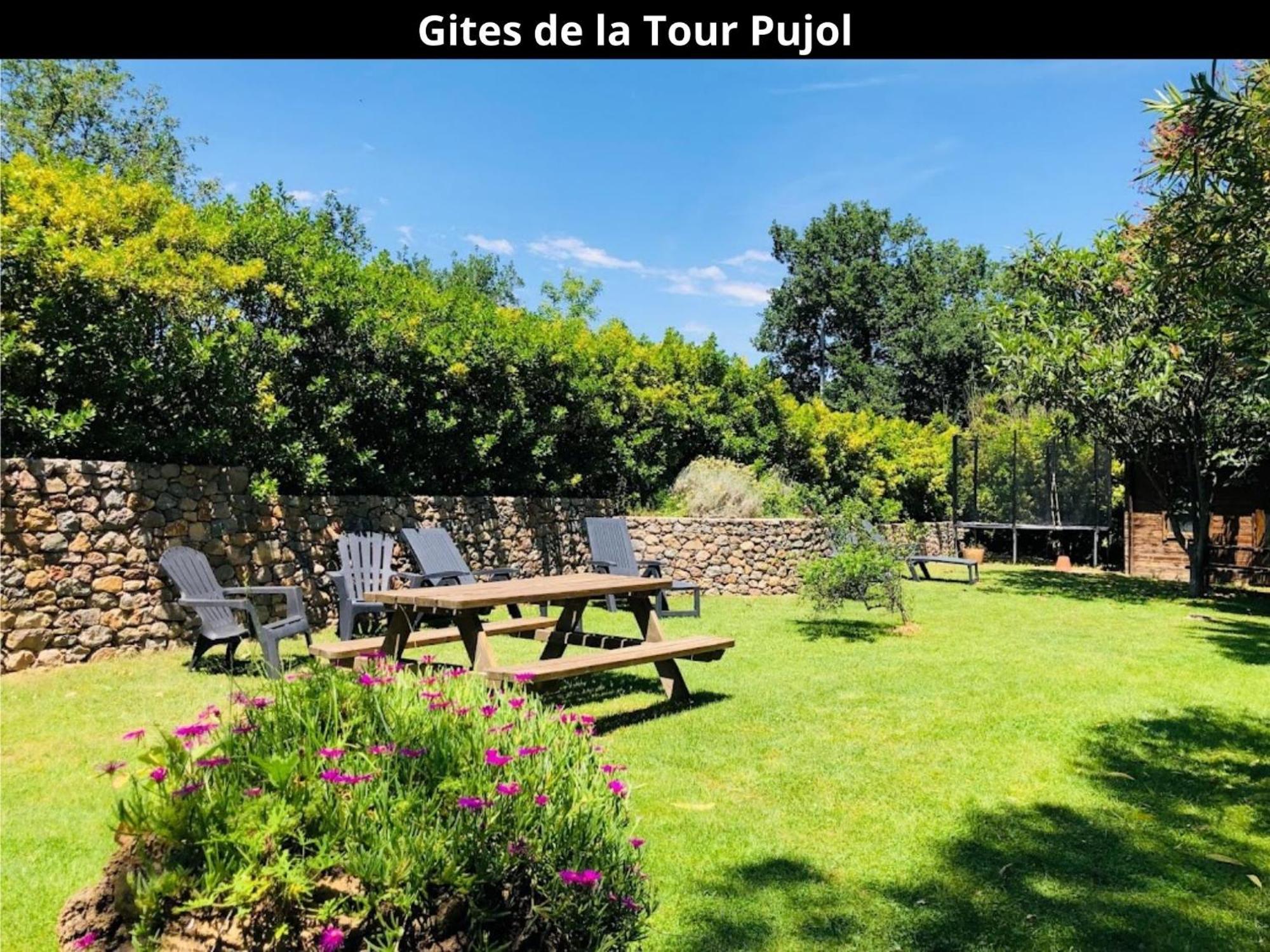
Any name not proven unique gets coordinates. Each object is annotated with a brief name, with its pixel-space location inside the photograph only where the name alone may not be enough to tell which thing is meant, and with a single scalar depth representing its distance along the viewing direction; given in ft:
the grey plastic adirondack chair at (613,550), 32.96
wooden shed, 46.98
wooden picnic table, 15.46
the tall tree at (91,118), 61.52
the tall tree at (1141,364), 37.76
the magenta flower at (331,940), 4.96
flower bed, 5.20
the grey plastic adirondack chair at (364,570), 22.40
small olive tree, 27.71
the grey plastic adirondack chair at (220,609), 19.27
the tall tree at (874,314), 103.71
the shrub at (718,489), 43.62
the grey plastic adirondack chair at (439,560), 27.68
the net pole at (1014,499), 57.82
